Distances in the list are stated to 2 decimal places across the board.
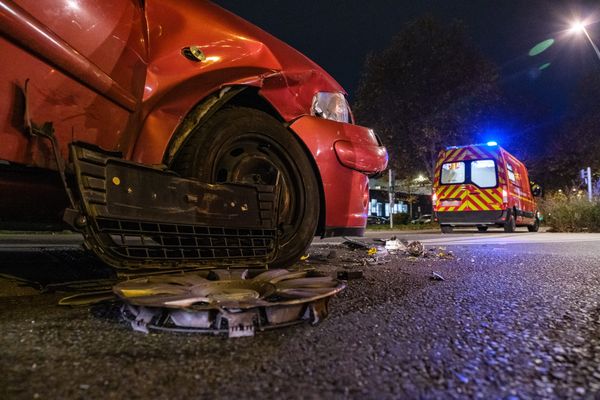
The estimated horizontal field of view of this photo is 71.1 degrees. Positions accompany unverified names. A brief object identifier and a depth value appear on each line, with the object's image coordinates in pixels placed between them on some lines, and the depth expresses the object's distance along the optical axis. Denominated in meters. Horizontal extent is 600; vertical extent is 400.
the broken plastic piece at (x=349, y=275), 2.64
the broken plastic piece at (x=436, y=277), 2.75
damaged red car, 1.83
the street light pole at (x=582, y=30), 13.73
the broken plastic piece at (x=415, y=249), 4.38
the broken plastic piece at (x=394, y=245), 4.86
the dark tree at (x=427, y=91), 19.75
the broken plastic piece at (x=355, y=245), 4.83
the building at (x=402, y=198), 32.56
